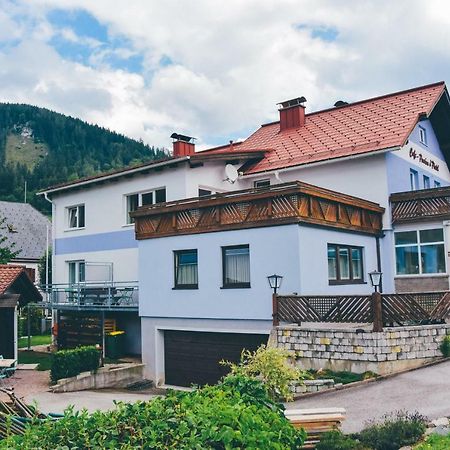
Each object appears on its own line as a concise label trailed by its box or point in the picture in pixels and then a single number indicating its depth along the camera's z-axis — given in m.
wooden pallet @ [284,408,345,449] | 8.46
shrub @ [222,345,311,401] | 11.61
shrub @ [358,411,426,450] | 8.00
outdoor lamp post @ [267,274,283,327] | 14.95
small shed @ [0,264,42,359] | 18.54
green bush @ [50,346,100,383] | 16.95
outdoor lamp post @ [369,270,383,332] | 13.30
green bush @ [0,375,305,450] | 5.86
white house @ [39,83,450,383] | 16.27
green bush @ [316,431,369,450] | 7.88
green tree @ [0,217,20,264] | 28.66
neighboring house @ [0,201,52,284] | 45.75
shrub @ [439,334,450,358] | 14.27
